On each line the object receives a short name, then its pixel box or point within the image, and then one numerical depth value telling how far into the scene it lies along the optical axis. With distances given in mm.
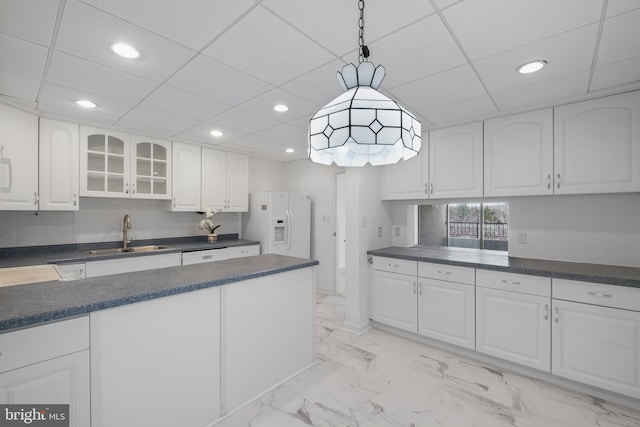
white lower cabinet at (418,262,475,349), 2639
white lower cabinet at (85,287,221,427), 1334
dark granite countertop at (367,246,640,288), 2047
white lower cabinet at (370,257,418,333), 2992
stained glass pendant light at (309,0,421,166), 1000
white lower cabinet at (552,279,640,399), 1959
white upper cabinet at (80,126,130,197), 3094
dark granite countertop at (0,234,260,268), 2701
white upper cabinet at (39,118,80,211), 2799
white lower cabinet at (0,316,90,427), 1087
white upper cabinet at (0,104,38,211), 2426
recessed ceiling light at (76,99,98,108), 2436
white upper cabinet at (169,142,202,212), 3801
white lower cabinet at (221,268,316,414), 1827
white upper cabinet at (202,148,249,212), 4105
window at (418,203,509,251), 3422
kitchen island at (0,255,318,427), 1165
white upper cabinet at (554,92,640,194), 2180
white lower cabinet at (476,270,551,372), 2273
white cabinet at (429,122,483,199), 2893
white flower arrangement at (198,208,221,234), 4074
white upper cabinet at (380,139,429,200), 3219
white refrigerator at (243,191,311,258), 4352
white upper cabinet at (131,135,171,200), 3473
